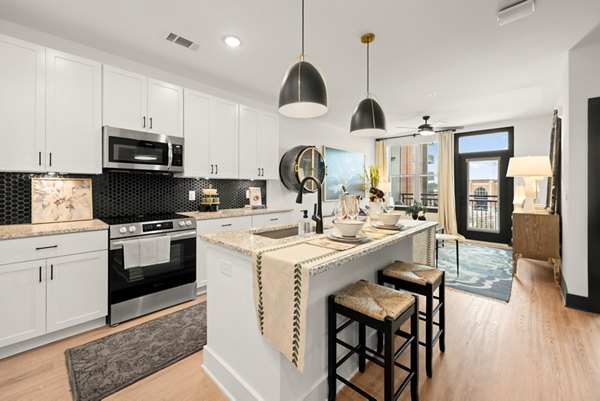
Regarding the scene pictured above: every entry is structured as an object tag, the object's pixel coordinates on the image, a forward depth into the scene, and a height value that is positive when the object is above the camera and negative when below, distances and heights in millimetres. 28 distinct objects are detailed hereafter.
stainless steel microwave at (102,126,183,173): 2629 +512
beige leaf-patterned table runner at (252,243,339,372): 1218 -468
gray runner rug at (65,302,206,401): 1741 -1193
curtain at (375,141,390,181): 7379 +1098
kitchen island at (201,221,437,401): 1387 -719
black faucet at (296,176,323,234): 1946 -142
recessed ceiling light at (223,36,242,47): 2549 +1547
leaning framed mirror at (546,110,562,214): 3559 +357
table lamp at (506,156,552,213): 3633 +409
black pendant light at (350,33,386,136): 2283 +700
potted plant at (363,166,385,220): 2406 +22
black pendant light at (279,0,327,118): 1607 +685
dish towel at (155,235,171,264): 2645 -509
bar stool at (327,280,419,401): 1330 -632
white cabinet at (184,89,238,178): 3258 +815
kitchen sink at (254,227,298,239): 2093 -279
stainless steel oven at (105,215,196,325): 2445 -736
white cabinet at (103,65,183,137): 2662 +1032
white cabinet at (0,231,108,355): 1988 -705
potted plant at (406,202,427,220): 4301 -204
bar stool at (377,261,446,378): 1798 -605
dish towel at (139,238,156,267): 2545 -512
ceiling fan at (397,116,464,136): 4959 +1332
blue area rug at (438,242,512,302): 3318 -1073
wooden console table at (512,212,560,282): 3416 -499
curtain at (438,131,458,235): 6207 +365
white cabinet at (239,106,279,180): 3848 +840
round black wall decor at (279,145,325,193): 4621 +598
